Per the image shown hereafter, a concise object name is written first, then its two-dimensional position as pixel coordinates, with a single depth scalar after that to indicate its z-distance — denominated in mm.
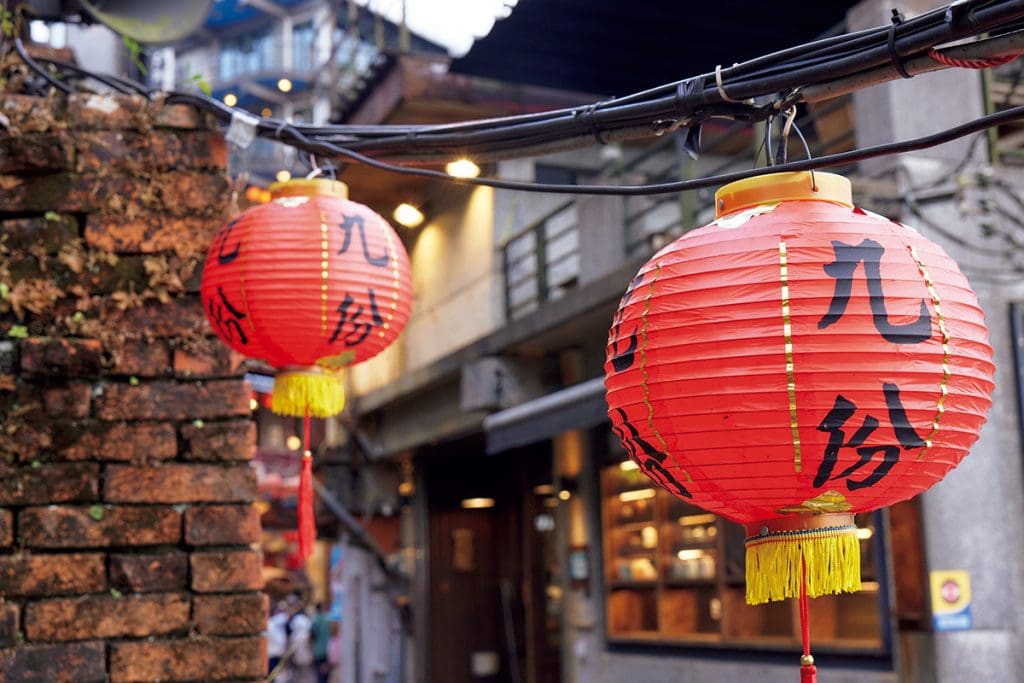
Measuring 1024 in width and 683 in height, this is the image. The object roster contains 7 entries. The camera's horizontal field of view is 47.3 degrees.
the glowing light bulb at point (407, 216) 14680
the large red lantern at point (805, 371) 2881
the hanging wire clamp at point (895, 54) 3070
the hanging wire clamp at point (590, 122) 3869
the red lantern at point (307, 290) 4348
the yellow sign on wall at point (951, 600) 9359
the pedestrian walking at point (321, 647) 20078
